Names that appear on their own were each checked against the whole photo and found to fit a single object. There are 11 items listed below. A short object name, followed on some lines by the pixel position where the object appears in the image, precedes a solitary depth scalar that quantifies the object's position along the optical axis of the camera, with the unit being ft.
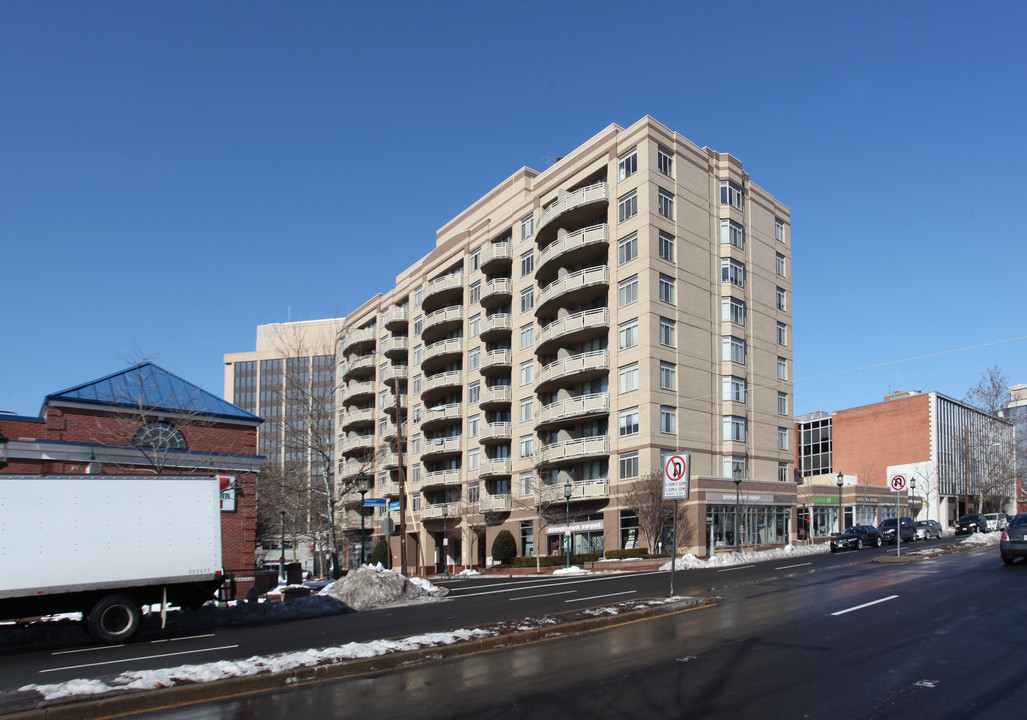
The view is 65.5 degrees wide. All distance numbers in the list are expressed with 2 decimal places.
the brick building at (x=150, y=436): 92.99
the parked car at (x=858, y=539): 136.98
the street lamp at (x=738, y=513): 149.48
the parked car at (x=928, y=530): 163.31
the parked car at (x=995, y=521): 192.13
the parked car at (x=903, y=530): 146.51
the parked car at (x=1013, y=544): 76.43
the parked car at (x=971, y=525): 179.52
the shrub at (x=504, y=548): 181.16
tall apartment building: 157.99
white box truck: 49.93
